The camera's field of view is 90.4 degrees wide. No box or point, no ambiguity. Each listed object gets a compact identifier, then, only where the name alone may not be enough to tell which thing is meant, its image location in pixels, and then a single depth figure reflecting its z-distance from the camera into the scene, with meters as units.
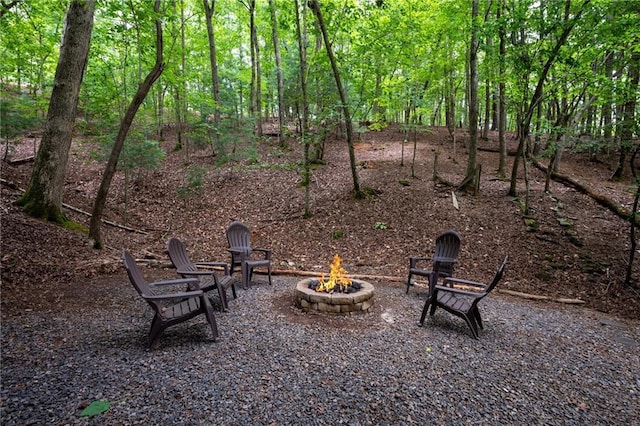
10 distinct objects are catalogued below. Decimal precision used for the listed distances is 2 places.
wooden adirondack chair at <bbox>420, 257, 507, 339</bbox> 3.68
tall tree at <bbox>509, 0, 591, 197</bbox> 5.97
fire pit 4.20
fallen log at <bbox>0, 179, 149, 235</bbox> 7.49
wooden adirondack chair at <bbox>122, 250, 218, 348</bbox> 3.06
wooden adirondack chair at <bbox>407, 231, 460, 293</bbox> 5.32
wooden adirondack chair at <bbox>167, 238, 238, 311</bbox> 4.09
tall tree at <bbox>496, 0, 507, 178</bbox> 7.28
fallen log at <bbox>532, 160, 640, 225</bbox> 7.43
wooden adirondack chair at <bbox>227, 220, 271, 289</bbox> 5.27
